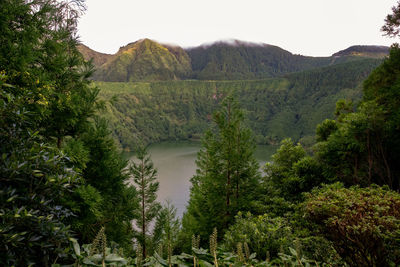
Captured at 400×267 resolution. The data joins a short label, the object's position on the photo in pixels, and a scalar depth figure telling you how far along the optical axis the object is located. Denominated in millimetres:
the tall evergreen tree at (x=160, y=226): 11130
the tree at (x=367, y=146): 7039
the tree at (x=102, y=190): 5086
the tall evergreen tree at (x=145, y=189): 11039
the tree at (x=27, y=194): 1646
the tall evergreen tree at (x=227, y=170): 9930
